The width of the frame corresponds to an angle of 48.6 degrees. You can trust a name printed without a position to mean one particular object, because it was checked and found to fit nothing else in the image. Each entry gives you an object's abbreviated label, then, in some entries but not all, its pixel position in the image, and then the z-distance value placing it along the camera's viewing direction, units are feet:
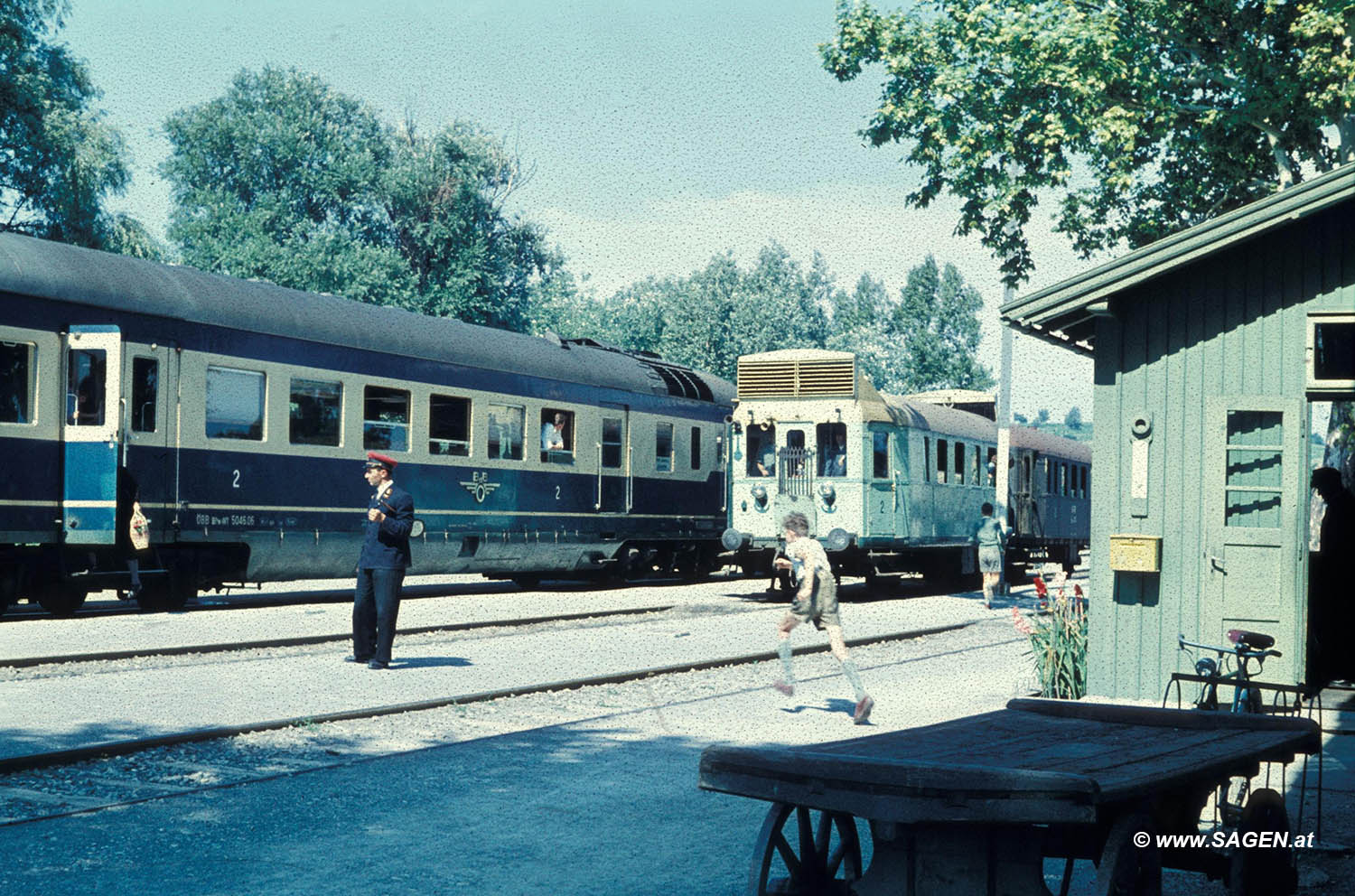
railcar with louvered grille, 76.07
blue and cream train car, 50.96
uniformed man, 41.93
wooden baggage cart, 13.98
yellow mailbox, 36.37
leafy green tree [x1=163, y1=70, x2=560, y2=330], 187.01
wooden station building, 35.22
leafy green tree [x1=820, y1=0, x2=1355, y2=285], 68.64
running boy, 35.76
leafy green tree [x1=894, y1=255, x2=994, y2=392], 277.23
